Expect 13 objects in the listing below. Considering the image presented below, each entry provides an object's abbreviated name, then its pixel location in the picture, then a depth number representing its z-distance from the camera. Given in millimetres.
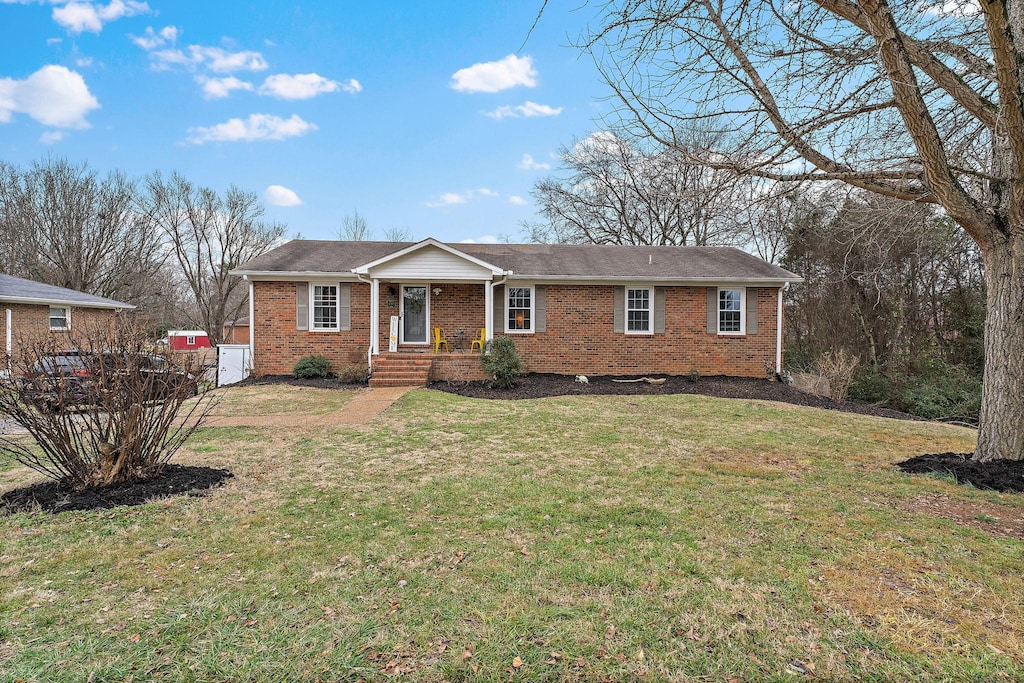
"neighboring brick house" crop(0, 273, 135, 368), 17500
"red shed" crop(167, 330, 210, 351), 33469
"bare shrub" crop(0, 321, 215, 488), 4539
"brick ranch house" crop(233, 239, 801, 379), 14617
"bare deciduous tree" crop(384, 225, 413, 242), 37275
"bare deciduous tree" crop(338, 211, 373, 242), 36759
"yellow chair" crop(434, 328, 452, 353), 15008
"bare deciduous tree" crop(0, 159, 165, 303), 24797
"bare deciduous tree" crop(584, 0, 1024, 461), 4793
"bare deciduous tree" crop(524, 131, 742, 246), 24578
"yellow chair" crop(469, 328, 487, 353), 14677
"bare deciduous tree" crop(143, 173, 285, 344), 28453
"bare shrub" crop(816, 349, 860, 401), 12961
